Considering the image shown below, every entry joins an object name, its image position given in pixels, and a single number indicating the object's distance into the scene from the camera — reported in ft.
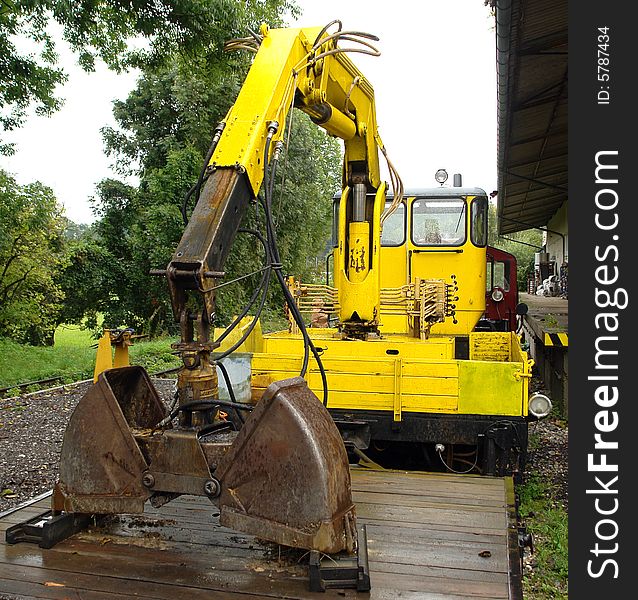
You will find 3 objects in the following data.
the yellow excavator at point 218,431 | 10.24
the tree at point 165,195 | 69.56
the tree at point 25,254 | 53.42
